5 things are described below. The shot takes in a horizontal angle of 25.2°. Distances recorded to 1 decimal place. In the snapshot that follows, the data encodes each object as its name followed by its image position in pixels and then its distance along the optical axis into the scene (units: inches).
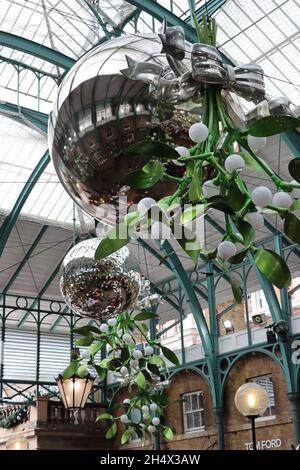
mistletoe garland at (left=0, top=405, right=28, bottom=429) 648.3
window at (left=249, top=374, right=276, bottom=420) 573.0
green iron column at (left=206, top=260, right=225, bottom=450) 602.5
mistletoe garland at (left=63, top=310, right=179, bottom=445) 150.2
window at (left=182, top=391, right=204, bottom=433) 646.5
